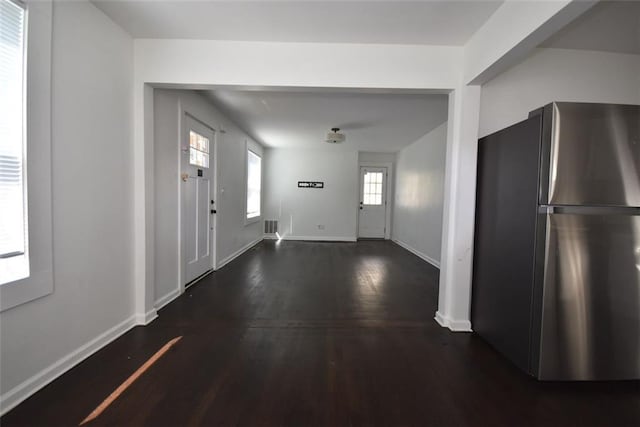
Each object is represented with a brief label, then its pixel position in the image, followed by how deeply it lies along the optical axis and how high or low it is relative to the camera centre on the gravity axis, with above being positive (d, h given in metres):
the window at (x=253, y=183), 6.01 +0.40
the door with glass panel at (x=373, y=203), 7.71 -0.01
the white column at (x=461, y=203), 2.42 +0.02
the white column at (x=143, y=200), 2.37 -0.03
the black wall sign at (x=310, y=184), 7.24 +0.46
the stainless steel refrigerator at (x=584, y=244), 1.66 -0.23
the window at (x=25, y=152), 1.42 +0.24
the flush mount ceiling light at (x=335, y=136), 4.83 +1.21
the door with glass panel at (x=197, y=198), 3.20 +0.00
